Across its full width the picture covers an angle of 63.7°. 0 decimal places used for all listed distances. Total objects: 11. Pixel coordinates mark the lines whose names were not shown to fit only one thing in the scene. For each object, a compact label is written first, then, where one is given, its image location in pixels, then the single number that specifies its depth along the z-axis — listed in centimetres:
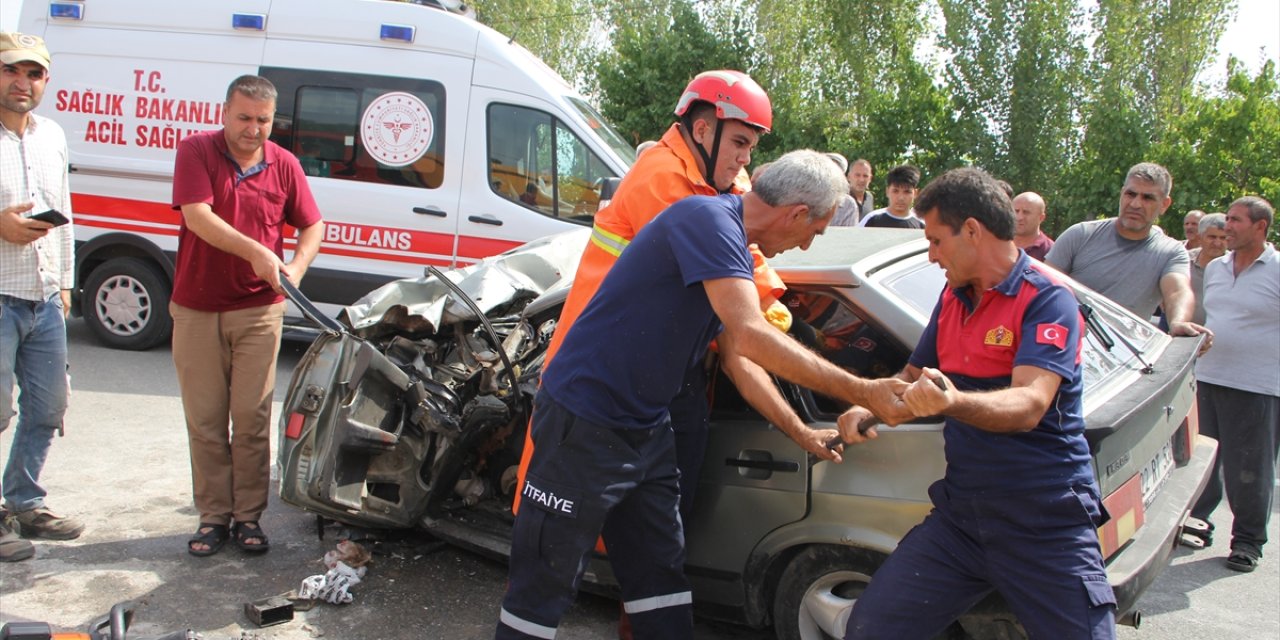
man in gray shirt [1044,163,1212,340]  489
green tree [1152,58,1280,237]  1230
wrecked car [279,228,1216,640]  309
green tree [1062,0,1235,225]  1348
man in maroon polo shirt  411
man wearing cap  399
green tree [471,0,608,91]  3017
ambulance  725
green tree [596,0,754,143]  1652
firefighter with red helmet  331
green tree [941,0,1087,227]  1542
